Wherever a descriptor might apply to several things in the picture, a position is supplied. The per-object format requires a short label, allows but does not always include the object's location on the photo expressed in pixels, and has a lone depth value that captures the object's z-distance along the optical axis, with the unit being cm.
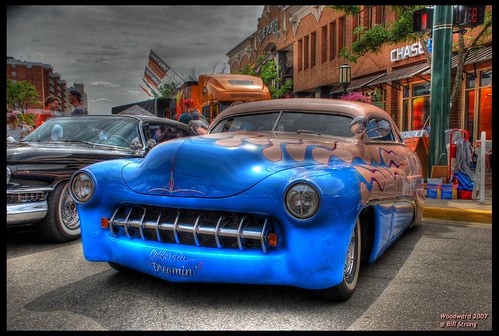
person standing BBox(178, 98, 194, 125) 979
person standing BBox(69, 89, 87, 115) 715
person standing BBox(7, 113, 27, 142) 686
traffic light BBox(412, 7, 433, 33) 834
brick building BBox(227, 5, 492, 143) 1427
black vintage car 443
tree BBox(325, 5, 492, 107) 1104
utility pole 838
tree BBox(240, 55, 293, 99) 2675
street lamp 1486
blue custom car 281
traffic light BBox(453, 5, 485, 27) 781
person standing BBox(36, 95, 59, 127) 755
